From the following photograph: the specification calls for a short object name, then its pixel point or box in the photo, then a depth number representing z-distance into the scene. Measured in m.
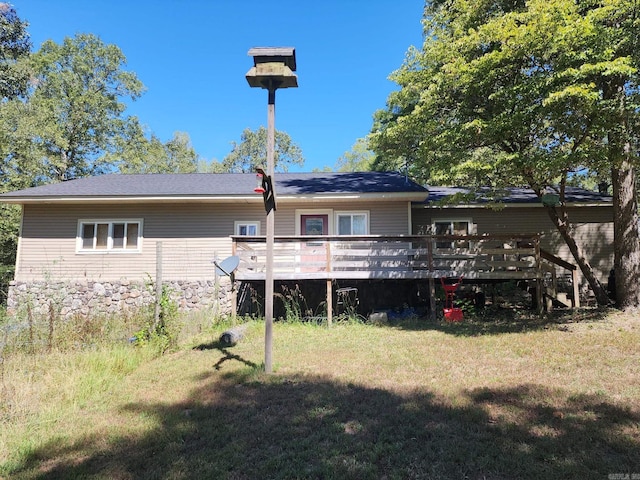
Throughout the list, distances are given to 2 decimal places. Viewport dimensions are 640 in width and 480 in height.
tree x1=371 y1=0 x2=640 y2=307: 6.02
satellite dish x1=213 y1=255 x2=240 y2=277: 5.80
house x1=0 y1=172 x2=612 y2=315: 10.23
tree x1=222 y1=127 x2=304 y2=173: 36.84
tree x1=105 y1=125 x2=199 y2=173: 25.25
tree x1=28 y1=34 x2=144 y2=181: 21.92
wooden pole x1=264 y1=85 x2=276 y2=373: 4.52
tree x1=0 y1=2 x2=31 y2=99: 11.74
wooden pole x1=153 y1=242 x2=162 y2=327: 5.95
